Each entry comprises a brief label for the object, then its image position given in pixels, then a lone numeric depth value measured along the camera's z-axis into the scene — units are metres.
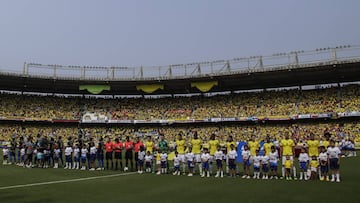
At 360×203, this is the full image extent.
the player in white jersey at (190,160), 17.61
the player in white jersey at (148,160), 18.81
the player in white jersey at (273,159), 15.88
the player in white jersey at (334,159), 14.66
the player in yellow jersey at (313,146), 15.74
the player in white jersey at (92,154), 20.17
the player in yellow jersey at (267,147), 16.28
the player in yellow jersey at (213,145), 17.58
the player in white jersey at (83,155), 20.52
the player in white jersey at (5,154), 23.89
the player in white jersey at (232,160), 16.41
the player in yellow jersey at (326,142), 15.88
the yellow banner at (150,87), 50.61
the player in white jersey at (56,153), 21.69
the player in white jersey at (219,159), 16.91
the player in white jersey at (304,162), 15.36
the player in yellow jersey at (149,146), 18.55
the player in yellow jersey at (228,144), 17.16
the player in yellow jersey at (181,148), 18.12
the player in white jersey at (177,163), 17.98
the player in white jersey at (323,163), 14.81
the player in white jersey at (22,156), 22.71
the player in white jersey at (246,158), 16.50
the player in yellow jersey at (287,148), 15.98
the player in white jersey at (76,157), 20.98
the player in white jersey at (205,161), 17.12
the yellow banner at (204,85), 47.81
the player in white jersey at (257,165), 16.14
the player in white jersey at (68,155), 20.65
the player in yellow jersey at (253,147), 16.79
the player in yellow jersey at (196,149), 17.83
